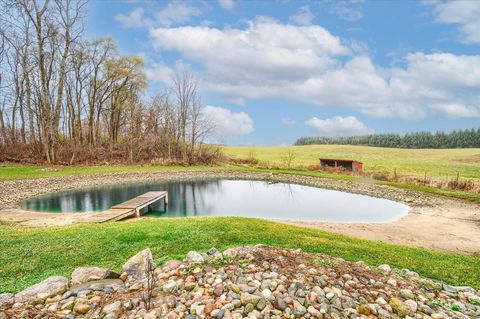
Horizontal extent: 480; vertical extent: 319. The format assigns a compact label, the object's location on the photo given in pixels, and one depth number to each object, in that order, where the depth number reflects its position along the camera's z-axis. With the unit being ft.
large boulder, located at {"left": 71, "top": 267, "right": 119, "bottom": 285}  13.93
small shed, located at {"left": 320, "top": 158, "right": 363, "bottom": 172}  102.88
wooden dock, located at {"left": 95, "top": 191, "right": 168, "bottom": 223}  39.50
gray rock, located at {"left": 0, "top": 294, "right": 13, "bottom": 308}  11.96
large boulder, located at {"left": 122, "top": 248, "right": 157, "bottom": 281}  14.26
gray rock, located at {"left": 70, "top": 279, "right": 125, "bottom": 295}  12.80
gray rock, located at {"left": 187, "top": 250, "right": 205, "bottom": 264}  15.07
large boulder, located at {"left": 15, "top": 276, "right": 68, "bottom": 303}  12.26
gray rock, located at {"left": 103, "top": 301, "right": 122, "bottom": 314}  11.10
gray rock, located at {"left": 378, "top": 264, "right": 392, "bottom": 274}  16.86
